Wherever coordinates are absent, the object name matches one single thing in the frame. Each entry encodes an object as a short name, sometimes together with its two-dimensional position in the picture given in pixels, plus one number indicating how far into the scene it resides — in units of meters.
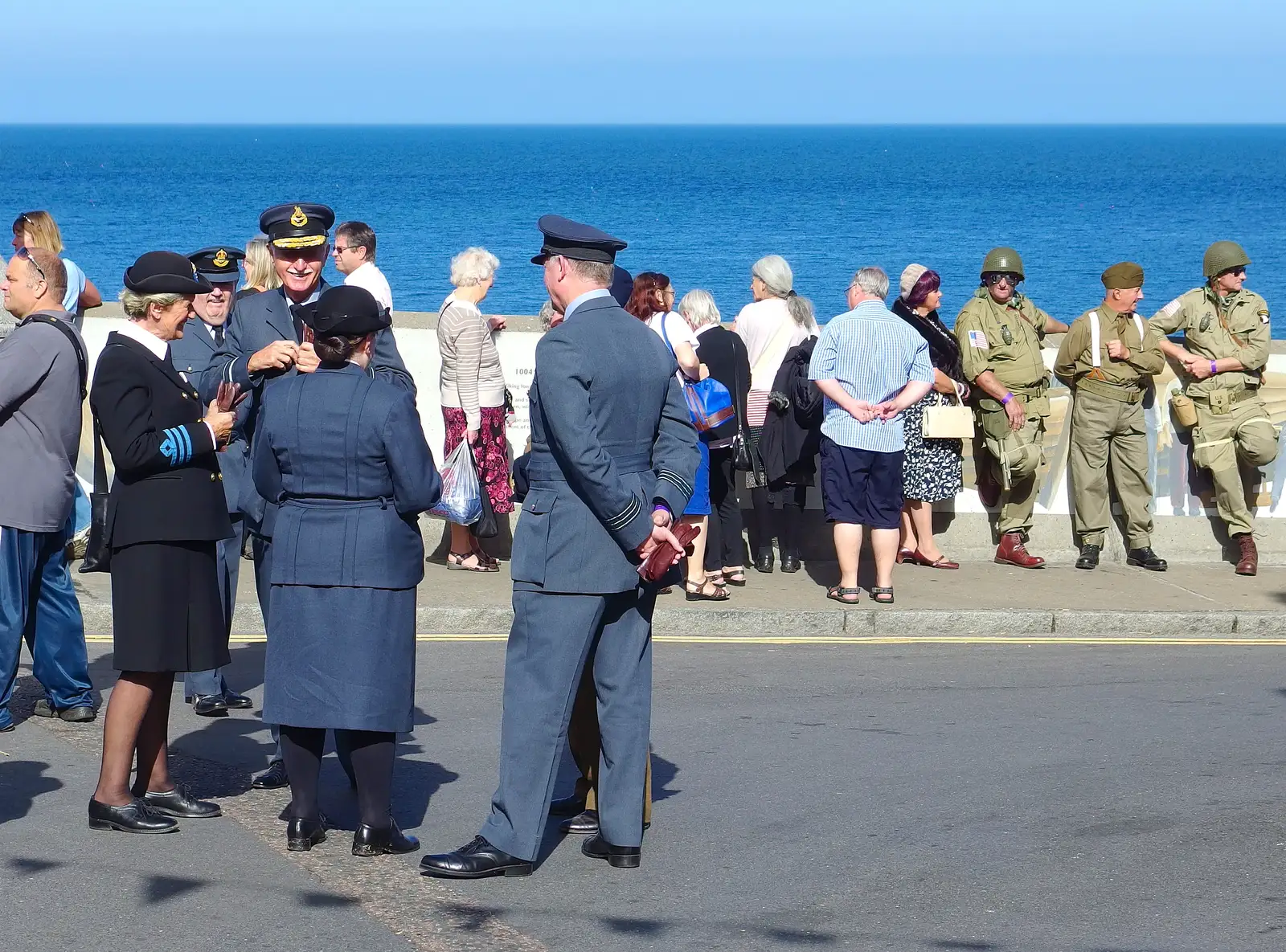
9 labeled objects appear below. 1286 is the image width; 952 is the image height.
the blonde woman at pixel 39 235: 14.99
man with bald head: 13.09
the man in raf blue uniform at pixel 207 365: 14.03
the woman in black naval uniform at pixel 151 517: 10.95
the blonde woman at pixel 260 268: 18.03
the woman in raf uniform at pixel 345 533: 10.29
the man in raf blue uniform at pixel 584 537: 10.05
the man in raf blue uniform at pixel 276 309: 12.41
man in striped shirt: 18.75
